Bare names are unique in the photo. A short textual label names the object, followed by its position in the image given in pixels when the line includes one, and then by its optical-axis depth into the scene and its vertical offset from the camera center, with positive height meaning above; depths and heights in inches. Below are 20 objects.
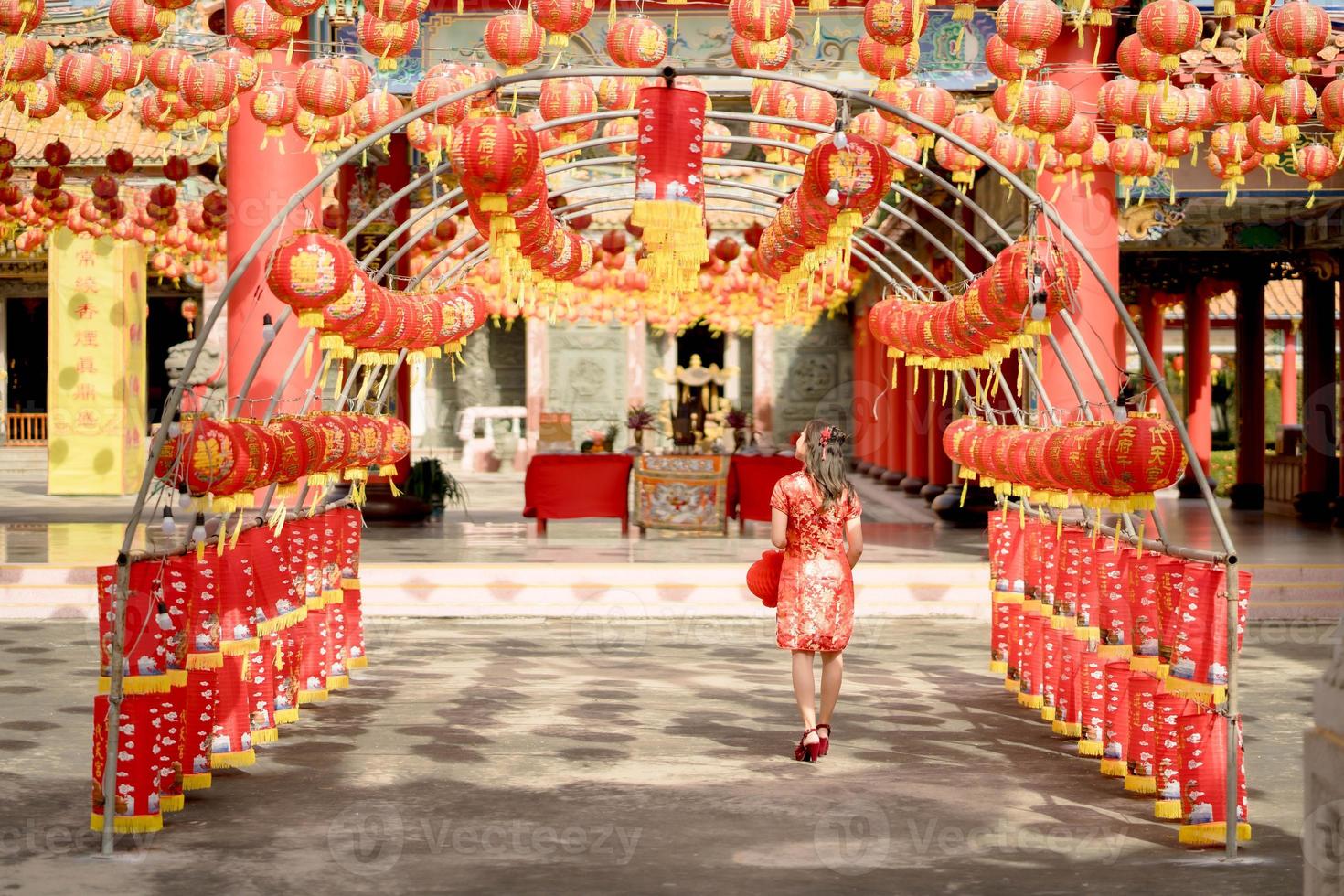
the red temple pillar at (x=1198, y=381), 864.3 +29.7
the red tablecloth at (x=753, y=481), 625.0 -16.9
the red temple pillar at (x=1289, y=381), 1042.1 +35.5
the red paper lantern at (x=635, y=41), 313.1 +77.7
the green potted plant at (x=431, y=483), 700.0 -19.1
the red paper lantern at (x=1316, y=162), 389.7 +66.2
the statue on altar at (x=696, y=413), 655.8 +11.1
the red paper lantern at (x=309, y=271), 240.2 +25.6
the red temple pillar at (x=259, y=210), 449.1 +65.2
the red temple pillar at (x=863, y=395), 1069.8 +29.3
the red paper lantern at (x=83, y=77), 350.0 +79.7
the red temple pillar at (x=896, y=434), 948.0 +1.6
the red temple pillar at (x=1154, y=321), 922.1 +67.1
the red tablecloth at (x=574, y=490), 620.4 -19.7
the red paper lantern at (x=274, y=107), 355.6 +74.4
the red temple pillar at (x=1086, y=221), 467.2 +63.2
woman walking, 256.8 -18.7
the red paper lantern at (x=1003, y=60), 323.3 +76.3
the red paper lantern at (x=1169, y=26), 304.3 +78.0
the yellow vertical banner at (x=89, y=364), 842.2 +41.2
